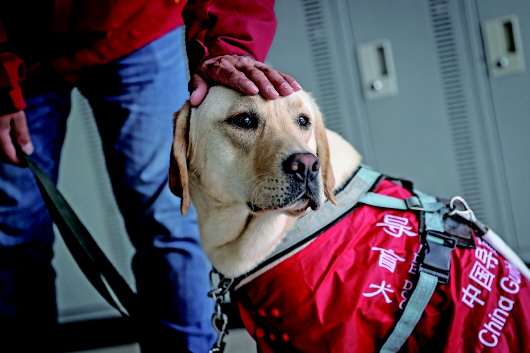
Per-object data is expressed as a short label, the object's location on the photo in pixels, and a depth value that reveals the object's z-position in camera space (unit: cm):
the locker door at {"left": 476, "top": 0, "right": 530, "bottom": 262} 229
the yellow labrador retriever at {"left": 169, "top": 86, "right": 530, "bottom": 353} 119
